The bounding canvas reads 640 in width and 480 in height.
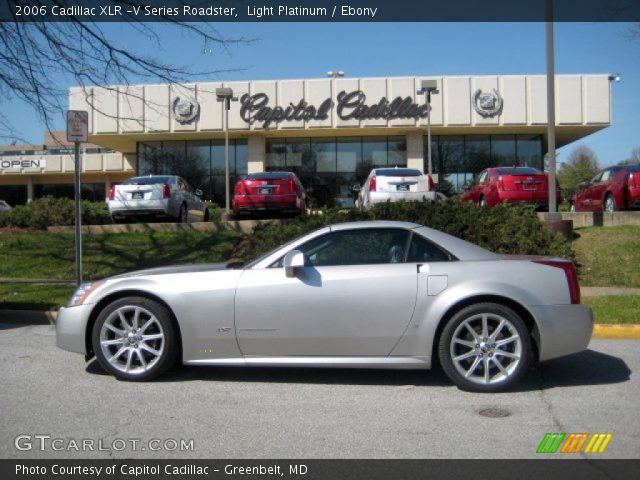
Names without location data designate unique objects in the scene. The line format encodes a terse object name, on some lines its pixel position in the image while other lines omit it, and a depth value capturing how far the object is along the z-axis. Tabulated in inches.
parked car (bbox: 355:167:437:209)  613.9
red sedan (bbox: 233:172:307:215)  612.1
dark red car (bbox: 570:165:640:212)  569.0
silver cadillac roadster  205.8
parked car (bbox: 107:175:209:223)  597.3
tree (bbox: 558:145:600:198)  2077.9
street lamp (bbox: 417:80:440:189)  971.9
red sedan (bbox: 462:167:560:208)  601.6
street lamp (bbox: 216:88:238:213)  861.5
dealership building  1165.1
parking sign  354.9
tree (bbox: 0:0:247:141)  382.3
